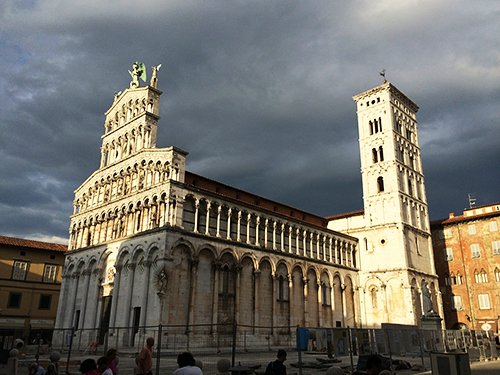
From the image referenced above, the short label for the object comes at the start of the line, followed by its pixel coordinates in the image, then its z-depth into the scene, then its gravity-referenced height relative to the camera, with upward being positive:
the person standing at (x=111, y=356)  9.52 -0.75
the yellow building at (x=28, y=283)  43.47 +4.09
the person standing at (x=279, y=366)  9.04 -0.89
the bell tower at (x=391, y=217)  43.59 +12.26
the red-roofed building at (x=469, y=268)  45.16 +6.60
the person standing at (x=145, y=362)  10.35 -0.95
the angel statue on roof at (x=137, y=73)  39.41 +23.21
